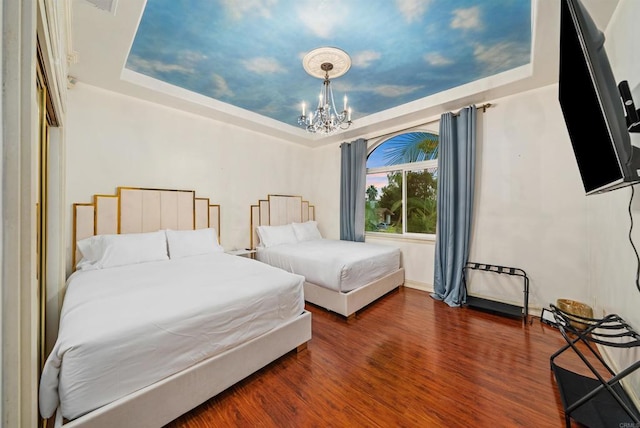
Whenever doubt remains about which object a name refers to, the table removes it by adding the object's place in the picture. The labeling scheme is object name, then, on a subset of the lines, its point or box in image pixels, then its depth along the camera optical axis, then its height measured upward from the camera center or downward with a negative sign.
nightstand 3.67 -0.63
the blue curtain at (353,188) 4.25 +0.40
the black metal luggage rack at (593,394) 1.27 -1.11
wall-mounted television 1.11 +0.54
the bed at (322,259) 2.77 -0.60
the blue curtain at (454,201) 3.10 +0.14
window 3.75 +0.44
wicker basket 2.33 -0.92
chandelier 2.29 +1.44
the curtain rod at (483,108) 3.05 +1.31
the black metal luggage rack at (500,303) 2.70 -1.09
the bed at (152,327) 1.14 -0.67
